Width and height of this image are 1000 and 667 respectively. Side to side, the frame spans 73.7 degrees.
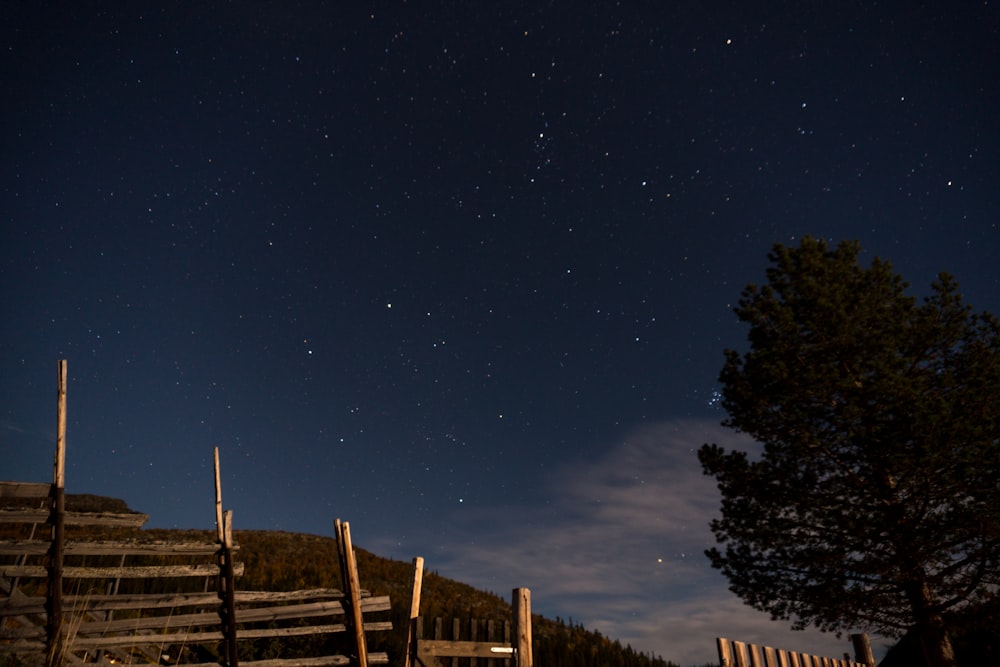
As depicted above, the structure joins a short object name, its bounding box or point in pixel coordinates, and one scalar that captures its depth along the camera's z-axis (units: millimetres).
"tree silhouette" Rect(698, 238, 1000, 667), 14305
